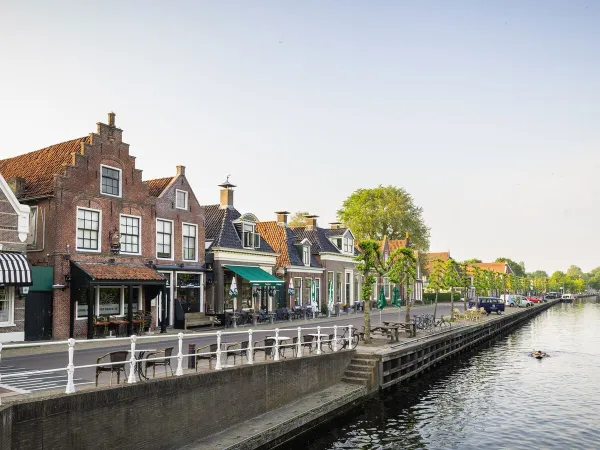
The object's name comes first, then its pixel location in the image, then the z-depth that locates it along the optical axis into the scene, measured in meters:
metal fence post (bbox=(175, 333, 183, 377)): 14.08
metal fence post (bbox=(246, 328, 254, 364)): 17.00
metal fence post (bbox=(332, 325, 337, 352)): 22.87
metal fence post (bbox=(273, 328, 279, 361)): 18.45
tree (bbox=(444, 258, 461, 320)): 54.22
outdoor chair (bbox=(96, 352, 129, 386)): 12.88
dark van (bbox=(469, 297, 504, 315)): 65.00
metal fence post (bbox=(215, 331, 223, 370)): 15.55
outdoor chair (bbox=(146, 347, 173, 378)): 14.18
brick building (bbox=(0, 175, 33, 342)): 24.33
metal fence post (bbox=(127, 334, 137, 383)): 12.64
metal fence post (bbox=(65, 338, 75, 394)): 11.20
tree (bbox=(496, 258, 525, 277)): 194.10
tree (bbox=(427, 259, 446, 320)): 48.42
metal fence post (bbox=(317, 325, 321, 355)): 21.36
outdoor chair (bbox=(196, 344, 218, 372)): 15.58
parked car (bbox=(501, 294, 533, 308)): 88.88
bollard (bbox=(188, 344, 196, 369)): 15.88
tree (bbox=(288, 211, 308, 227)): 94.71
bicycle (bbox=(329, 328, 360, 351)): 23.15
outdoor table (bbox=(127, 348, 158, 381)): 13.24
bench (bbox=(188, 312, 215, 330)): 34.00
